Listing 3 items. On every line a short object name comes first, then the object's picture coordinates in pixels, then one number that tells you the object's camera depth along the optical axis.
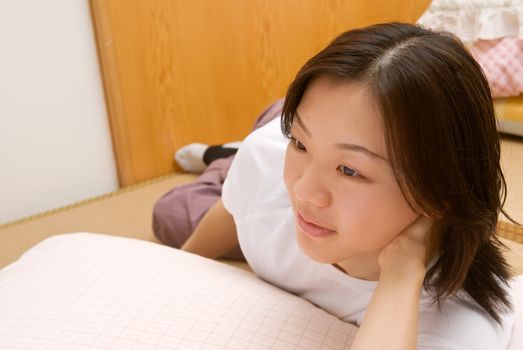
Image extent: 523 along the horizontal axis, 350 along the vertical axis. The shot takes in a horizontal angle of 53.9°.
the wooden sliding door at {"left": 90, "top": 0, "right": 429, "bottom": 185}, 1.89
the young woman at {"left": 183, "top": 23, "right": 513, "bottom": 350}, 0.60
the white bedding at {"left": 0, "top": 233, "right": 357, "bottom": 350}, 0.74
